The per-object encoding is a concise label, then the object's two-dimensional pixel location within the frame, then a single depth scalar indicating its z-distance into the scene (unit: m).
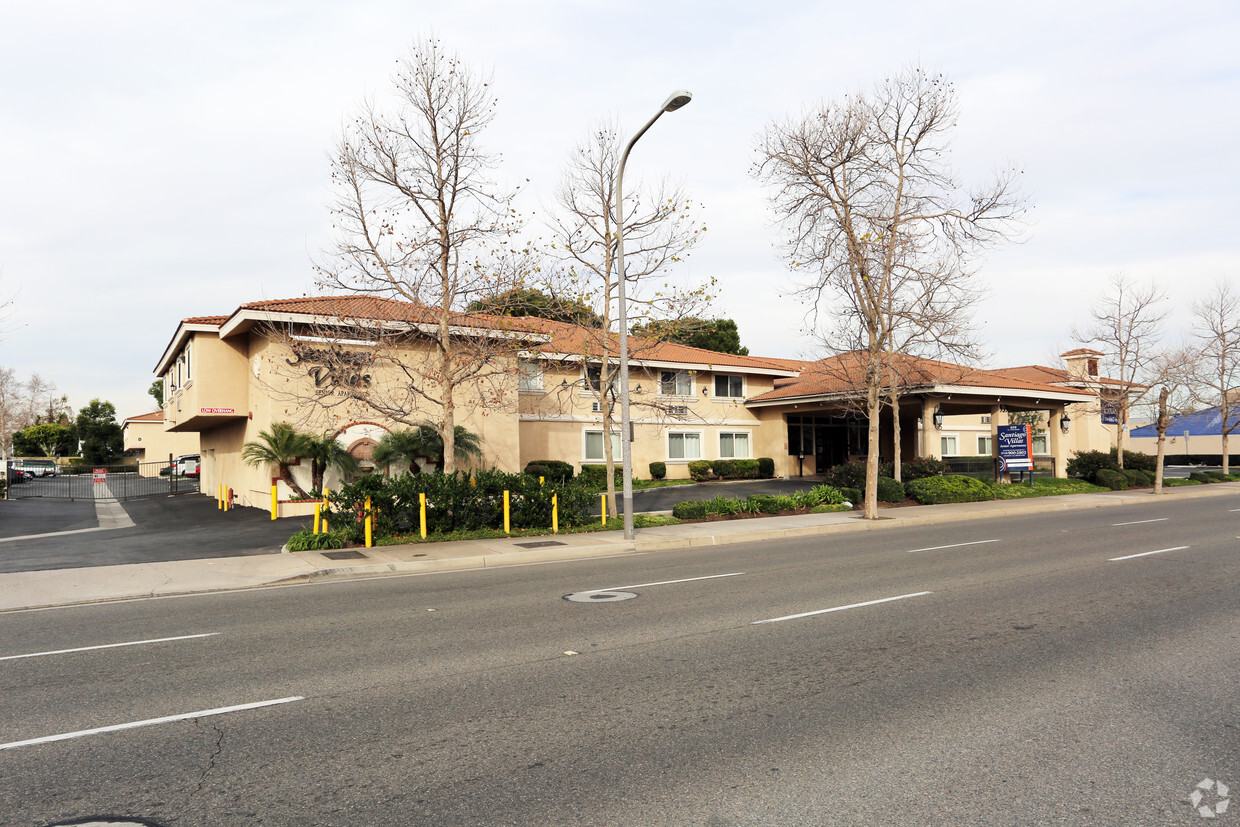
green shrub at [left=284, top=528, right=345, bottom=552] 15.71
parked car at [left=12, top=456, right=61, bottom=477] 59.38
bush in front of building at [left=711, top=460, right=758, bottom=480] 36.38
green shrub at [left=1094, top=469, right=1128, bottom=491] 33.31
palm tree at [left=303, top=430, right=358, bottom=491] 22.94
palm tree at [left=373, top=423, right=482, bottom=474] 23.30
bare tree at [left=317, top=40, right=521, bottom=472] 17.91
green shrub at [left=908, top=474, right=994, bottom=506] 26.28
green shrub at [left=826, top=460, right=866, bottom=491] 26.66
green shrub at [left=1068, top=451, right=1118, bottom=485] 34.78
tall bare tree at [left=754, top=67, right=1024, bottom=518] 21.78
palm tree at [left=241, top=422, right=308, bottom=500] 22.66
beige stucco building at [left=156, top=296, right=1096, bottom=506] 20.55
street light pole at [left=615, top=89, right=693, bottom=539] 16.75
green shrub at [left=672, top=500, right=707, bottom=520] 21.28
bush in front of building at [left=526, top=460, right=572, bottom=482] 30.26
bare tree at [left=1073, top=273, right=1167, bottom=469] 31.72
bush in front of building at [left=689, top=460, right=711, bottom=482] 35.75
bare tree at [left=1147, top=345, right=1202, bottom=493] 31.52
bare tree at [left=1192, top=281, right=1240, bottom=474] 33.47
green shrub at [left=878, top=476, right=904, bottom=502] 26.09
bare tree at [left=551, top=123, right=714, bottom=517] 19.77
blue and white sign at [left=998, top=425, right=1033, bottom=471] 30.67
